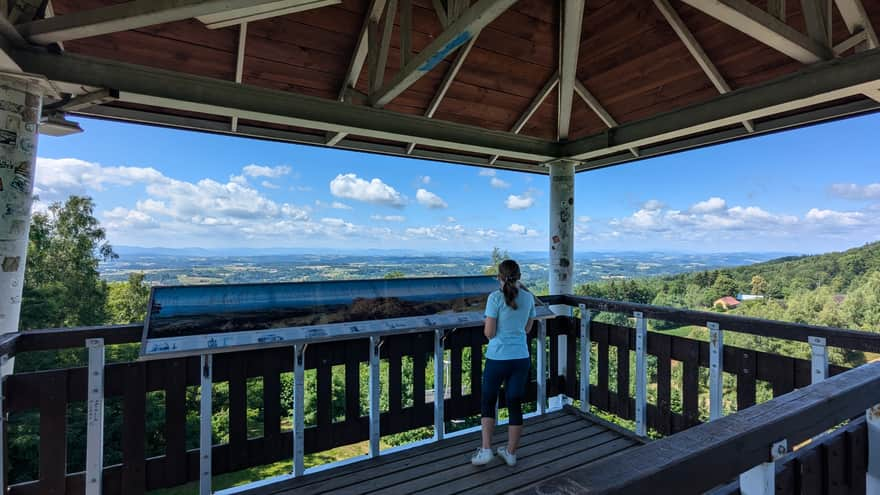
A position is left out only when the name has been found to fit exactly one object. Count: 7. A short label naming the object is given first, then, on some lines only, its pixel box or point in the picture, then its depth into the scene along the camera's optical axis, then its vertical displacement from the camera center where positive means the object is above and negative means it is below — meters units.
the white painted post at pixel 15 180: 2.18 +0.40
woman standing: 2.47 -0.54
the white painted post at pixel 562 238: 4.25 +0.20
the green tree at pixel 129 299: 20.39 -2.30
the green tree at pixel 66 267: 15.58 -0.59
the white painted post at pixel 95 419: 2.01 -0.81
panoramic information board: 2.11 -0.35
